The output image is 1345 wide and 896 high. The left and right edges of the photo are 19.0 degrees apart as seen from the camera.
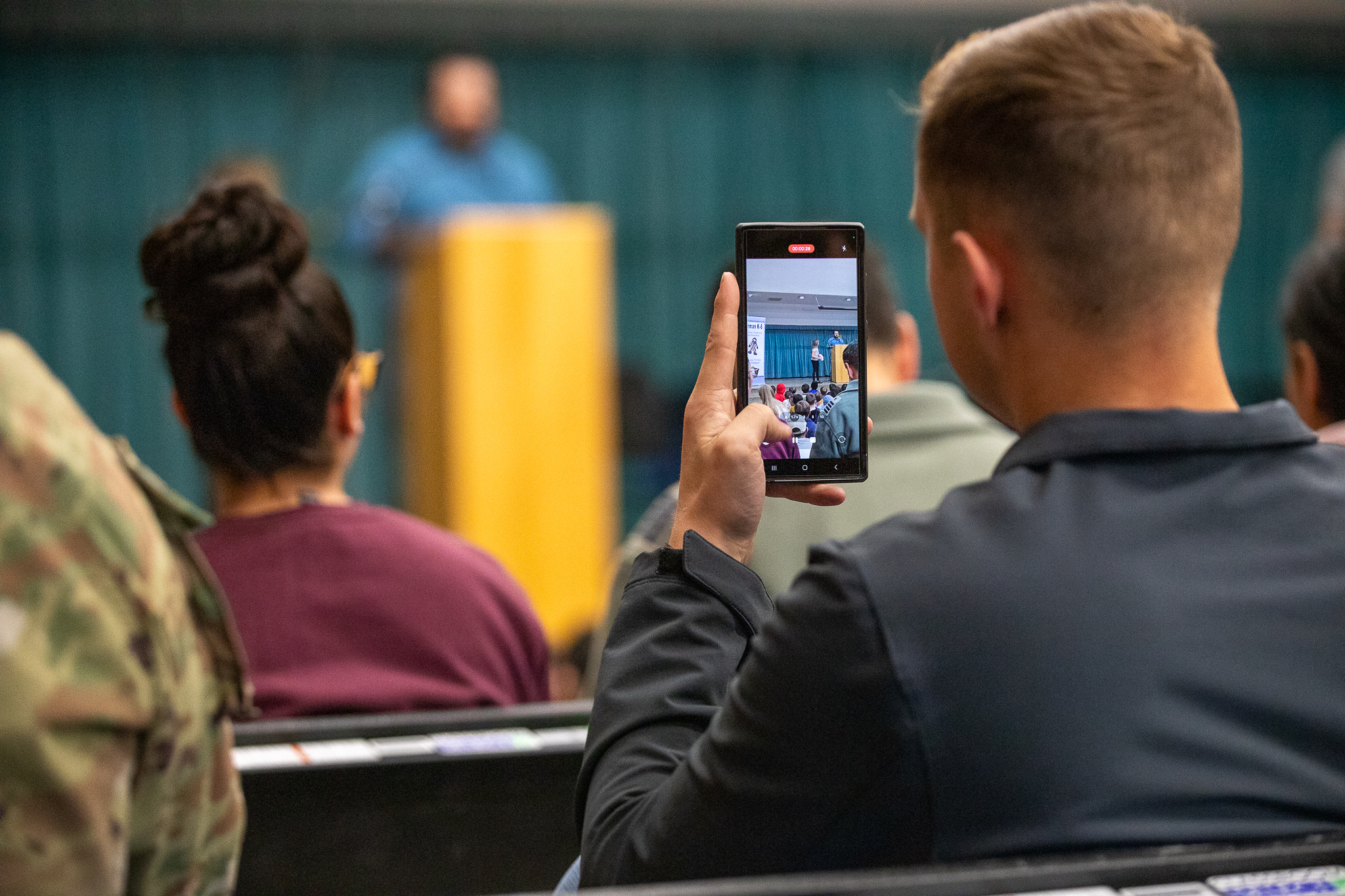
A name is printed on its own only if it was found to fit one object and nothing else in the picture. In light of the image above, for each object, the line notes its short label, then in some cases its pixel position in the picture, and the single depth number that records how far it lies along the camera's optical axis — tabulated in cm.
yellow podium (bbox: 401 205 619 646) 617
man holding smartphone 209
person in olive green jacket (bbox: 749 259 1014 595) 289
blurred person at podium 755
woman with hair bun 263
